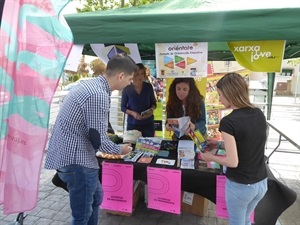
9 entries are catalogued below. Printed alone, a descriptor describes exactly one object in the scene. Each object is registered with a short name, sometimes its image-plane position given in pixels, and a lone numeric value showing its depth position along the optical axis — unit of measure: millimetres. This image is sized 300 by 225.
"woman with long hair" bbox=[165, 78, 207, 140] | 2848
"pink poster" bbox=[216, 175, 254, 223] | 2090
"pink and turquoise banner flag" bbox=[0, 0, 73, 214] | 1150
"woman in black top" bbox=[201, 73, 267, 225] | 1499
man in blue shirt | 1586
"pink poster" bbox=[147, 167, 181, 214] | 2180
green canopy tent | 1824
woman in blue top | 3293
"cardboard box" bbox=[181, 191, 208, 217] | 2678
